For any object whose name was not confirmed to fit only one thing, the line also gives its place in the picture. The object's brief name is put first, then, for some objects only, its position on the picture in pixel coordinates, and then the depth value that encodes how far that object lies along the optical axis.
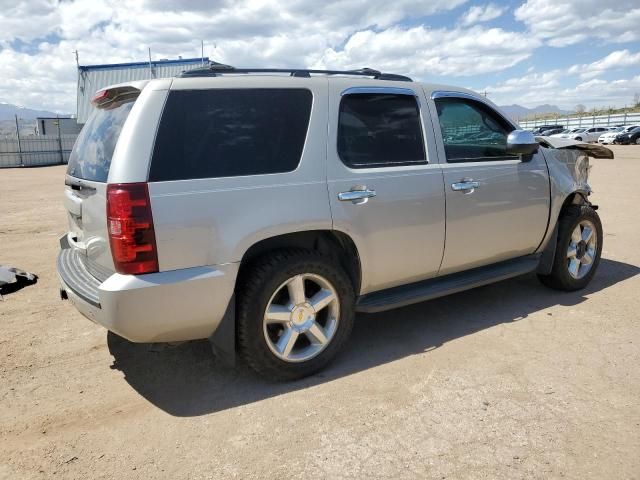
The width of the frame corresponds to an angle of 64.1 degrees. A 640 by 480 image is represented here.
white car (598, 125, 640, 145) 42.38
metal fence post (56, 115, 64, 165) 30.05
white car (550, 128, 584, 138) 42.53
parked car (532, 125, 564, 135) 48.82
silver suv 2.76
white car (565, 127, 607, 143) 42.94
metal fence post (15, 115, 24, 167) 27.69
